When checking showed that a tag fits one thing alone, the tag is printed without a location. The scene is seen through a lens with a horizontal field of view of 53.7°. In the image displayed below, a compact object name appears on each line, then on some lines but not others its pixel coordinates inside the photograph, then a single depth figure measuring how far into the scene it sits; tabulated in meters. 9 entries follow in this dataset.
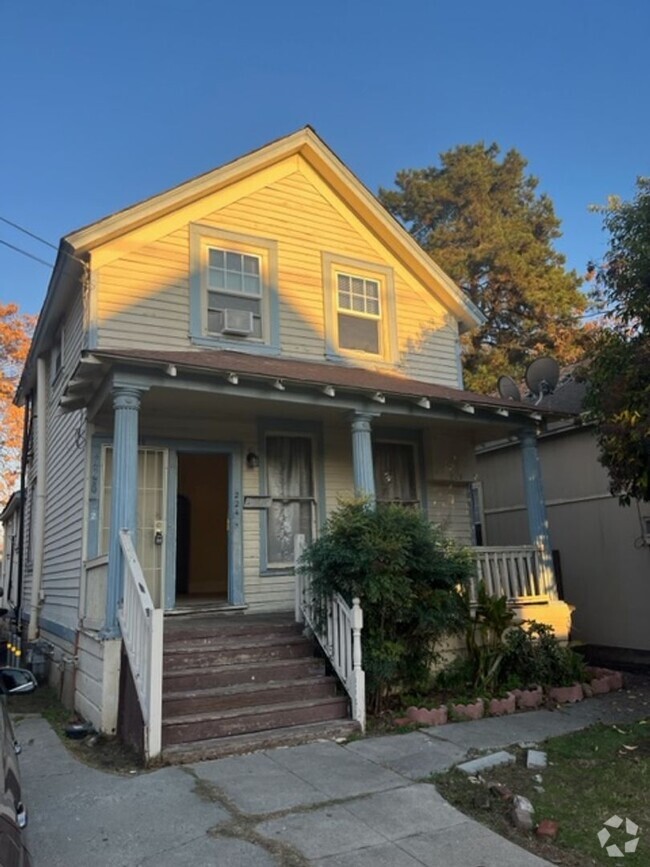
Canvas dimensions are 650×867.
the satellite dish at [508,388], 10.79
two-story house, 6.34
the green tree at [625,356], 6.11
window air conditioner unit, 8.94
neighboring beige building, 9.92
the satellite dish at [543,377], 10.93
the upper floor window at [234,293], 9.00
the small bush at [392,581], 6.28
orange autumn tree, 26.05
